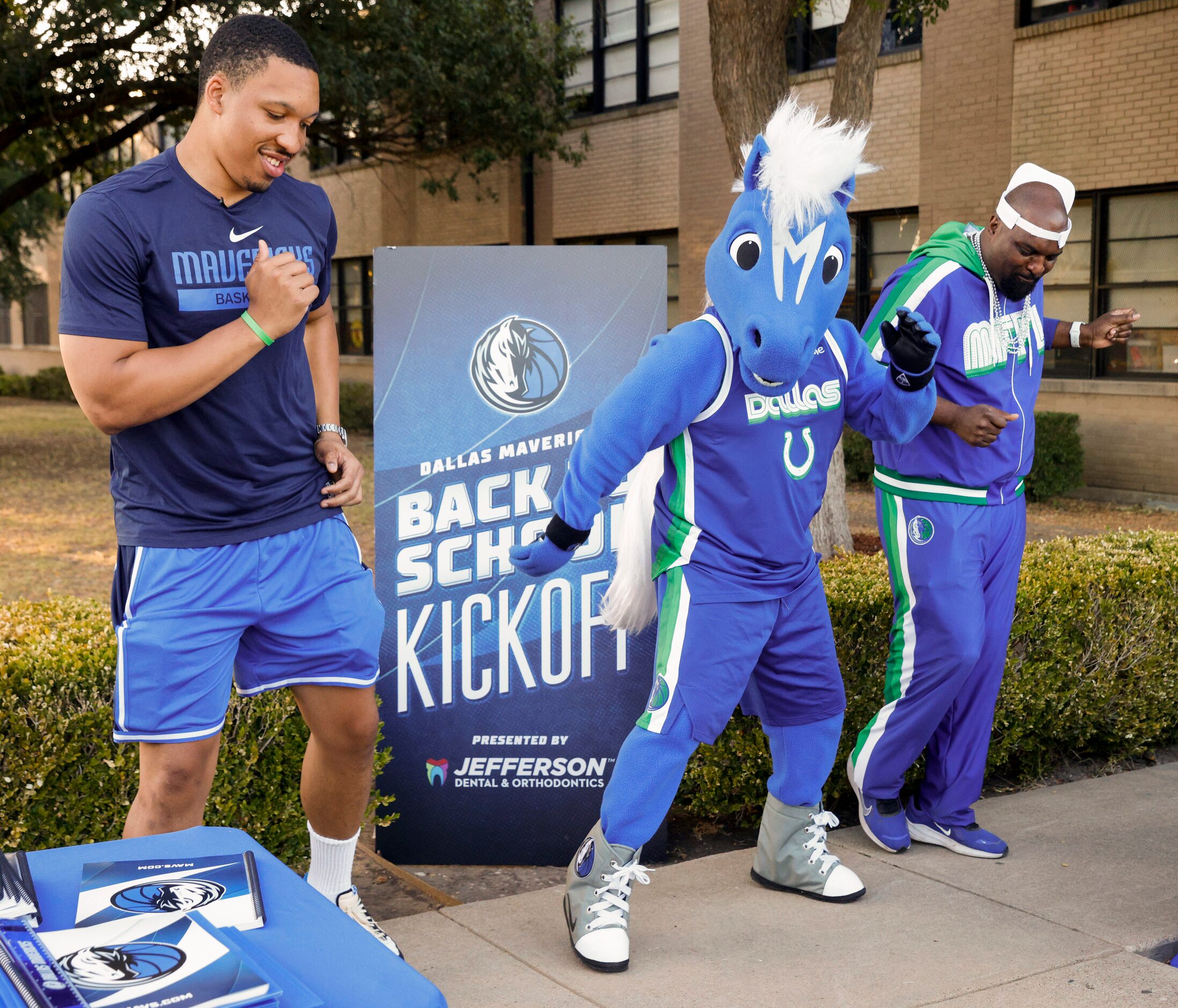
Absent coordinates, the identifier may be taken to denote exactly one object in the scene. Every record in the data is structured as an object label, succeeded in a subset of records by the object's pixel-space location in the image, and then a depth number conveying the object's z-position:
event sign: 3.90
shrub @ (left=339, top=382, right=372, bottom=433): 21.44
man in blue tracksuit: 3.75
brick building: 13.07
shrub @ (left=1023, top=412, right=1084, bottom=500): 13.21
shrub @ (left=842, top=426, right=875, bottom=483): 14.56
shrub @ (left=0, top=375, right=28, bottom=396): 34.91
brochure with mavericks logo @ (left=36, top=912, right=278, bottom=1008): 1.25
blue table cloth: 1.39
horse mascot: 3.06
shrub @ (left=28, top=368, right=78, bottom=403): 32.31
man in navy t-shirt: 2.46
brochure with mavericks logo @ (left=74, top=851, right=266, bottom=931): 1.49
